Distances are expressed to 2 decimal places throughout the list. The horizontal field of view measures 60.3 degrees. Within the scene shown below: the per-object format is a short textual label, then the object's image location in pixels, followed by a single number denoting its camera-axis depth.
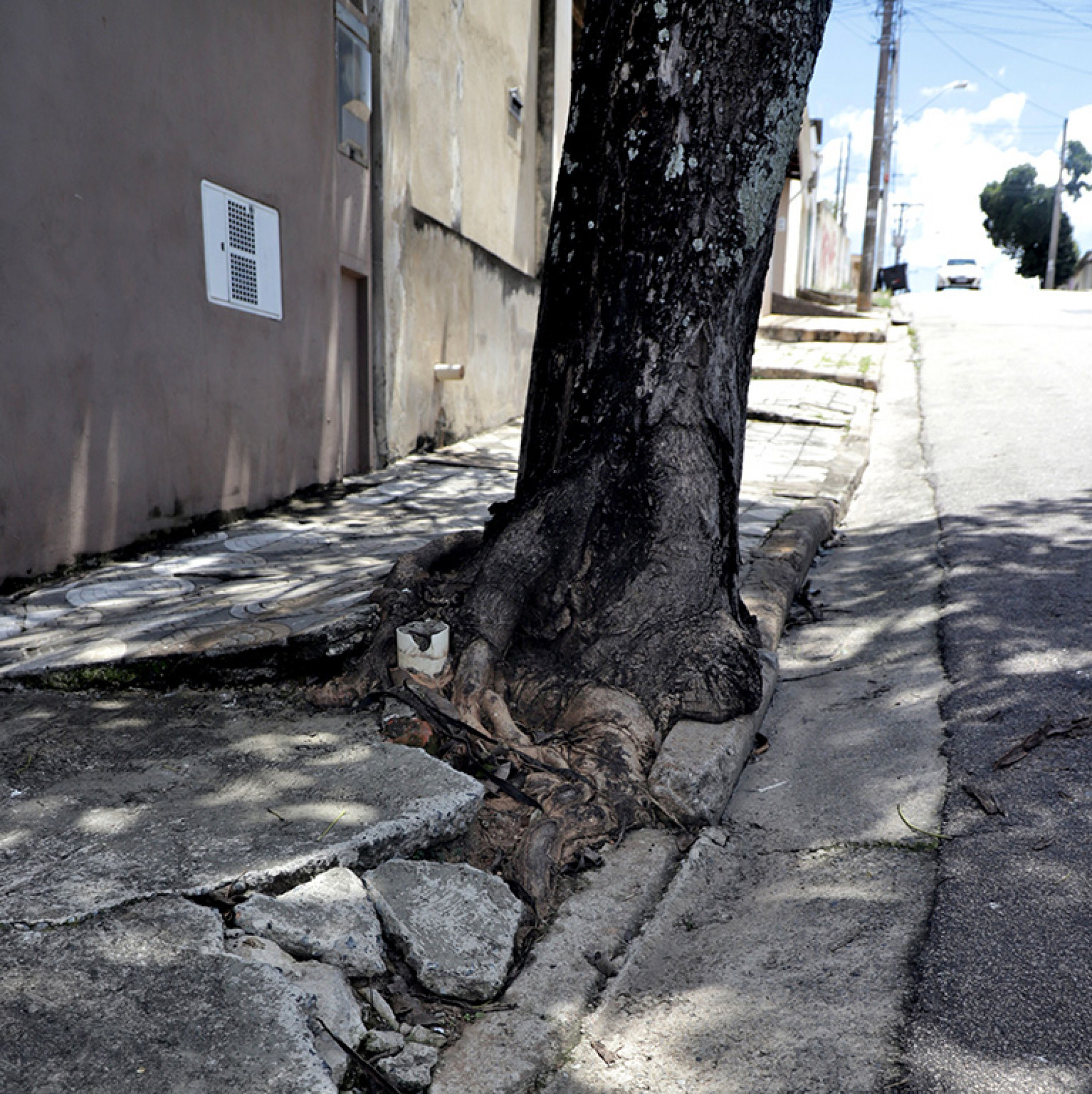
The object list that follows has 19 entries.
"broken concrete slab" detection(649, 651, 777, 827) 2.74
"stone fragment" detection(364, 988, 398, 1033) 1.91
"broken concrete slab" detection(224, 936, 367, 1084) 1.75
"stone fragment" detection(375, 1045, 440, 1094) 1.76
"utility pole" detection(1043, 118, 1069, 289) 43.94
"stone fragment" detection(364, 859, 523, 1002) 2.03
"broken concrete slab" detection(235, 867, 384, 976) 1.98
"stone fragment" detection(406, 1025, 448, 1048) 1.89
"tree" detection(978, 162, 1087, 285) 49.91
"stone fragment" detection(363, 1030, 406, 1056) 1.82
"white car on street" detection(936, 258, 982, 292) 35.44
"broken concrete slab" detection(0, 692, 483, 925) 2.11
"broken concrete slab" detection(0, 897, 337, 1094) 1.59
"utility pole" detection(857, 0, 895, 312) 19.38
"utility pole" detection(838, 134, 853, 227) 51.41
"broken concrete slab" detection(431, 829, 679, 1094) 1.83
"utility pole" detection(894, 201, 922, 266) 65.69
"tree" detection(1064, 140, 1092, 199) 58.72
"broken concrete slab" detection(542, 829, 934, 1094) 1.82
